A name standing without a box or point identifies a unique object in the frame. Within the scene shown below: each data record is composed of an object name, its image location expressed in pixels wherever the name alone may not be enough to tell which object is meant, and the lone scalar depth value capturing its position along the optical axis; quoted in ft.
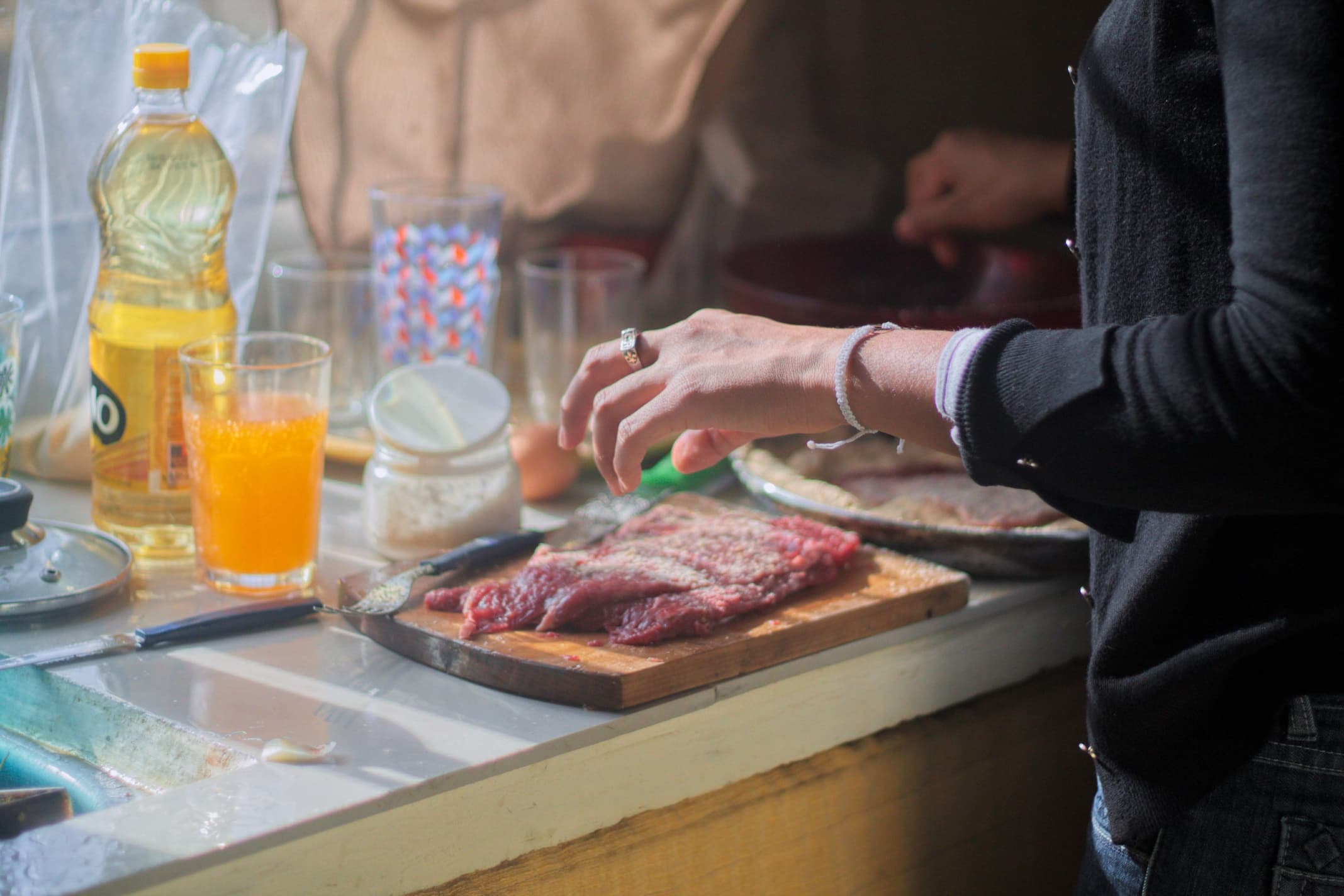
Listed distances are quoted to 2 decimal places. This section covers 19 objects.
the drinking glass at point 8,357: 6.18
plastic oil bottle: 6.22
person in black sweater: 5.22
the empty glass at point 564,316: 7.09
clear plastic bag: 6.59
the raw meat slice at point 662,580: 5.89
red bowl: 7.35
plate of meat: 6.34
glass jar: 6.29
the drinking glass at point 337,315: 7.05
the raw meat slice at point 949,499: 6.45
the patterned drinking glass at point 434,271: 7.01
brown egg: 6.70
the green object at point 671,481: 6.78
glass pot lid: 5.97
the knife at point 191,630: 5.85
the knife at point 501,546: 6.00
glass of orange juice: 6.06
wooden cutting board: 5.77
